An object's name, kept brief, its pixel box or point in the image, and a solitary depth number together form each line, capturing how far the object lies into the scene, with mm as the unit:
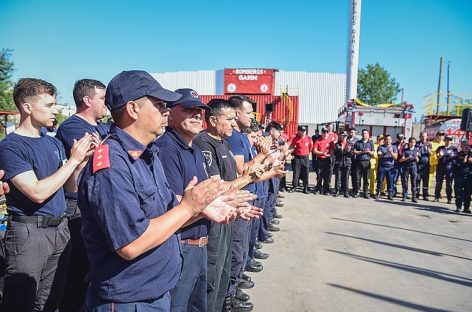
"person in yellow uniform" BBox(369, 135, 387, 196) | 11148
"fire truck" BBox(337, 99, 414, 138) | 13312
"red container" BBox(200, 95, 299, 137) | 17500
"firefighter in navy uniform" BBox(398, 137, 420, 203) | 10641
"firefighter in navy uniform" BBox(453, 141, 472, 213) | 9234
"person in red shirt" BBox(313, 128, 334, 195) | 11250
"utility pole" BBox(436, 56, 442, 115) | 37559
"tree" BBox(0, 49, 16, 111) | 25406
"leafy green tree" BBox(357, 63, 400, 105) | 50594
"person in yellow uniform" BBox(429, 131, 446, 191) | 11094
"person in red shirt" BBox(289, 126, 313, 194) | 11281
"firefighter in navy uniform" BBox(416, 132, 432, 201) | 10898
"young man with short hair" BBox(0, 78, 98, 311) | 2510
